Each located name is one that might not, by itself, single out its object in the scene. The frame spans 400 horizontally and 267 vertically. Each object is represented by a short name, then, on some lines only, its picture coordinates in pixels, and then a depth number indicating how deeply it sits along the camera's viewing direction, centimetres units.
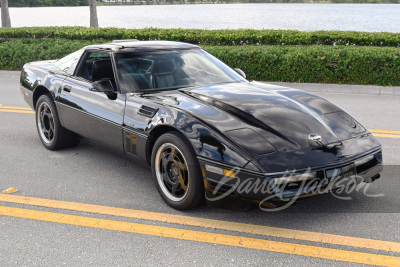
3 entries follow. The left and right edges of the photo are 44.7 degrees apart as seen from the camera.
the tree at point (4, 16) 2175
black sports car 364
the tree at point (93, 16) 2125
